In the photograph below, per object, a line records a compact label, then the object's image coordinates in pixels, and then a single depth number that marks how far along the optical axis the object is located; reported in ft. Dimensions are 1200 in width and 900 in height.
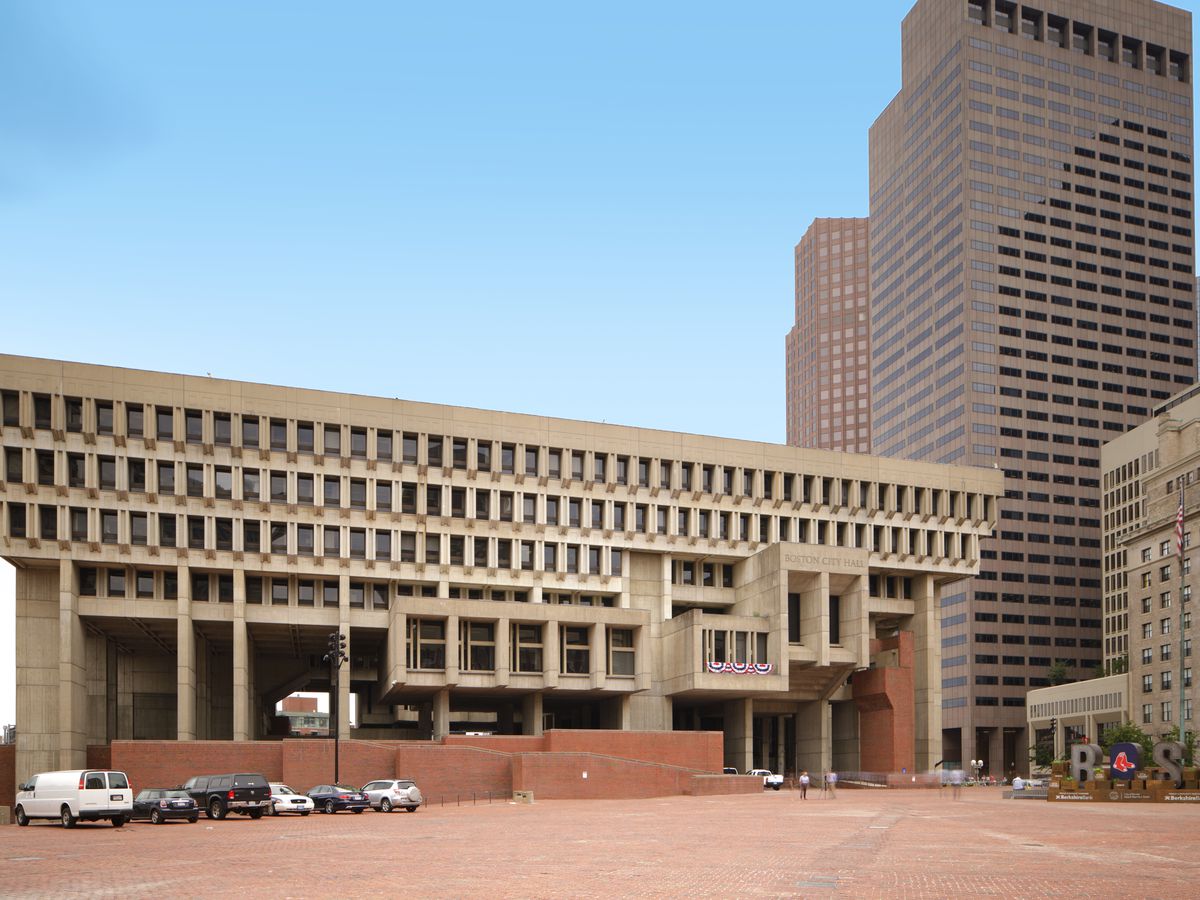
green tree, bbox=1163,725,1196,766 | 228.43
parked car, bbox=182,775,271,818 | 149.48
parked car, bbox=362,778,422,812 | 172.86
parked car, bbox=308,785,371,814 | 166.20
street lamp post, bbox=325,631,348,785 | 186.09
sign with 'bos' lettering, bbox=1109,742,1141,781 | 204.74
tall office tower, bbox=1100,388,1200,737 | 321.73
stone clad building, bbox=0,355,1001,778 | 261.65
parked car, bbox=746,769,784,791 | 276.82
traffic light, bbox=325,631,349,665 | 185.78
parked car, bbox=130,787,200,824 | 139.03
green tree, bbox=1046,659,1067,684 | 521.65
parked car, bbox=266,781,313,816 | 162.20
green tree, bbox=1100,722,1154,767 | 300.11
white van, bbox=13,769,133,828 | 128.26
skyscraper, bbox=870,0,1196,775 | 545.85
